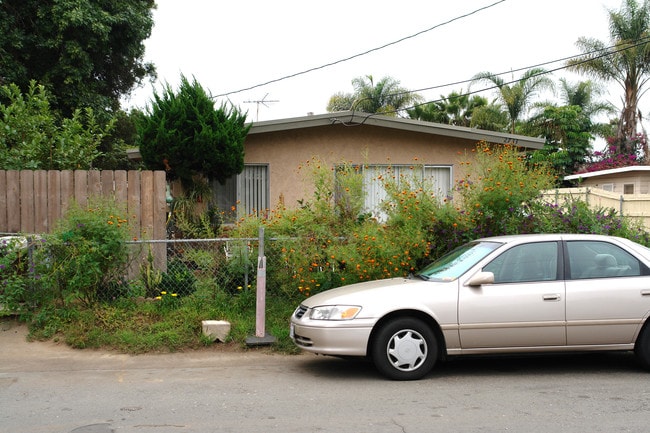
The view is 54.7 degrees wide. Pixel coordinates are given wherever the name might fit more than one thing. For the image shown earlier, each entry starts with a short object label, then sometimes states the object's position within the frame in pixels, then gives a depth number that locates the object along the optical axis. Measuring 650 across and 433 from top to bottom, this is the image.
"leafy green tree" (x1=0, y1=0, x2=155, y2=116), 17.97
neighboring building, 19.36
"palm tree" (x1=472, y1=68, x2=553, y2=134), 30.33
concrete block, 7.81
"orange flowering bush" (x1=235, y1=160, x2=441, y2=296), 8.25
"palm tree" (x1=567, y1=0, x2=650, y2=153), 27.11
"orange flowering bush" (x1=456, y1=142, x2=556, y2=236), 8.89
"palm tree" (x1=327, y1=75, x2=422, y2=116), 34.19
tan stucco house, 13.37
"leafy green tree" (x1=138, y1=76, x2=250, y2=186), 11.41
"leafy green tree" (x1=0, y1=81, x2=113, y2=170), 10.80
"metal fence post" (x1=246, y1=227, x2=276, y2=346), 7.75
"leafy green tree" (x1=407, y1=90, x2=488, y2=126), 33.34
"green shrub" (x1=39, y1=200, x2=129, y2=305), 8.08
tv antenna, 22.86
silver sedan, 6.25
